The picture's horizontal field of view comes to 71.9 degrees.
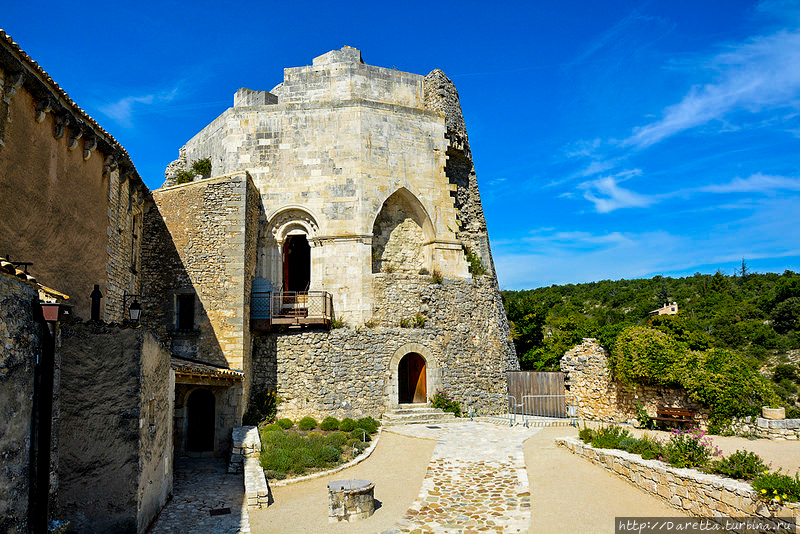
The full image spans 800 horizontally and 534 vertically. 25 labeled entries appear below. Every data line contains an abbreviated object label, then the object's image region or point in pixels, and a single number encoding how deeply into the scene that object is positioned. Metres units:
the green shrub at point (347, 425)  15.38
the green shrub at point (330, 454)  12.54
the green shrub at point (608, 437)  11.02
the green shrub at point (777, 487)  6.67
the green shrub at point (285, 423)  15.88
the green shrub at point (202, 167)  19.91
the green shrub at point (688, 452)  8.76
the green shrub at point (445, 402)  17.70
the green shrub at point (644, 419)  15.77
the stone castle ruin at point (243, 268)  7.43
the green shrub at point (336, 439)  13.76
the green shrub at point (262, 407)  16.31
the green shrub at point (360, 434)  14.45
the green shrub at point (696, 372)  15.02
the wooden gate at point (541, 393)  19.20
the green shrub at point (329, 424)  15.70
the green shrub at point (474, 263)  20.80
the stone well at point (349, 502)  8.93
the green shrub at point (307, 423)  15.68
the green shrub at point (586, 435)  11.80
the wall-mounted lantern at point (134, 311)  10.09
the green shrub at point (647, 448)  9.68
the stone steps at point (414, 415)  16.50
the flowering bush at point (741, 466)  7.77
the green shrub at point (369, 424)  15.32
